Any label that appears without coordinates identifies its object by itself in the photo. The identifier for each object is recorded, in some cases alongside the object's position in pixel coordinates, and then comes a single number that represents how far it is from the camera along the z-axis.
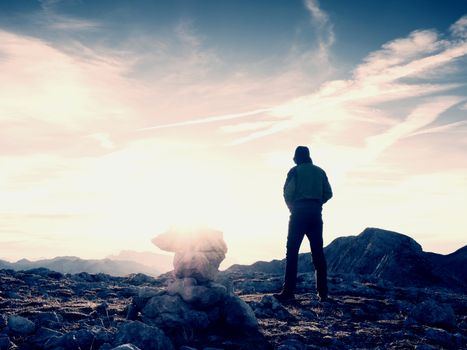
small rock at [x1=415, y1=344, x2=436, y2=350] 5.92
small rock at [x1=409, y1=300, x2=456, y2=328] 7.68
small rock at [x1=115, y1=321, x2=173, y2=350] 5.24
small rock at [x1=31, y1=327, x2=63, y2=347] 5.58
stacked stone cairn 6.50
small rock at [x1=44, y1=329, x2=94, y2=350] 5.29
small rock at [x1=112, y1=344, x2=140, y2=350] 4.28
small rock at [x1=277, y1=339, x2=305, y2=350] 5.76
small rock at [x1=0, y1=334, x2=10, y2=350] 5.31
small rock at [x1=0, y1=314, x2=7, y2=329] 6.35
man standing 9.95
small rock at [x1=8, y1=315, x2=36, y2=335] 6.00
